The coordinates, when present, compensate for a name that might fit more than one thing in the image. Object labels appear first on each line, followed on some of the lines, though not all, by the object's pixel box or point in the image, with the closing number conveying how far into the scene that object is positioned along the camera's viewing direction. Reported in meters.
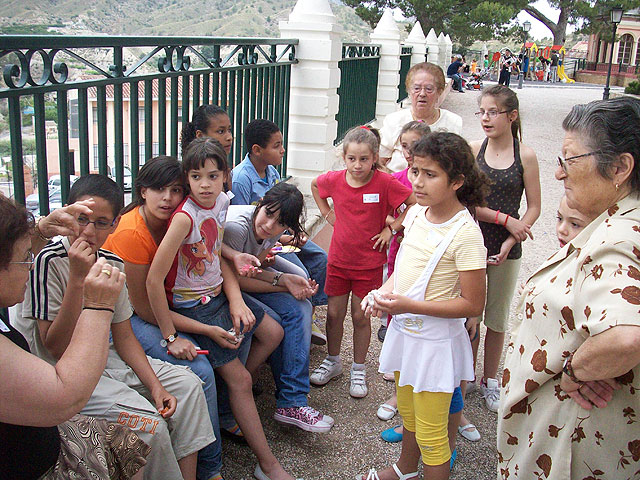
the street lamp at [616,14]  25.48
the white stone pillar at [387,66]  12.14
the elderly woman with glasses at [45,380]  1.58
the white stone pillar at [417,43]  16.38
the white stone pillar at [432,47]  19.59
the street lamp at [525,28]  43.58
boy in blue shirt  3.94
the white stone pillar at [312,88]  6.28
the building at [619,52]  51.50
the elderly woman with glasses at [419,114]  4.21
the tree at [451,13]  31.78
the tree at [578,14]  40.62
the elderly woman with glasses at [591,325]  1.69
